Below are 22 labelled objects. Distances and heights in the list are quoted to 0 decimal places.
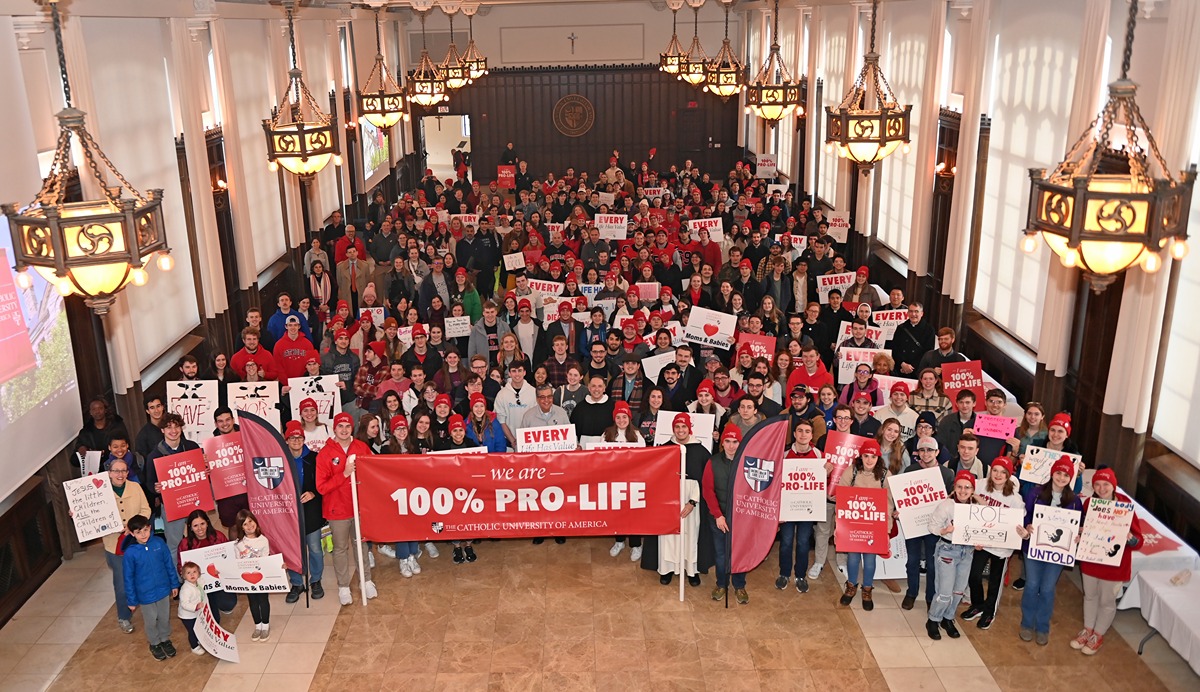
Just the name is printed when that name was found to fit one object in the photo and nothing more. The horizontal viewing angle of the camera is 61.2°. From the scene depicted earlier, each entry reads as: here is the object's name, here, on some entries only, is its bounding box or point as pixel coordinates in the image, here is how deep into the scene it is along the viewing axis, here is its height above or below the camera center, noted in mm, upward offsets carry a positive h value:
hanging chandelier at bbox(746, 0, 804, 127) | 17062 -423
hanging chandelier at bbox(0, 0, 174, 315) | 6070 -926
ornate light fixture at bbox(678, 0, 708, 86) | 22109 +72
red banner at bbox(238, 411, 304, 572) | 9047 -3496
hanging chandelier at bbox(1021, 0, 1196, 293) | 5961 -828
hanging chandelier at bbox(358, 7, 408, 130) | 19141 -549
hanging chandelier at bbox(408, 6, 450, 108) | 20984 -214
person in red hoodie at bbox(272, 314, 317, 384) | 12141 -3182
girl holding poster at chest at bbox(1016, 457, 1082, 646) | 8507 -4181
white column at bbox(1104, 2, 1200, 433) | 8609 -1974
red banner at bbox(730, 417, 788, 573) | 8938 -3665
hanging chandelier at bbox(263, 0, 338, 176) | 11312 -704
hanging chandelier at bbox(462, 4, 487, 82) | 24066 +244
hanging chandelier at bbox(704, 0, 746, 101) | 19547 -94
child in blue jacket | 8562 -4118
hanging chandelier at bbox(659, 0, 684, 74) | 22941 +266
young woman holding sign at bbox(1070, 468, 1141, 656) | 8289 -4193
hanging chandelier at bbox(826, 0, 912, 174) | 11188 -623
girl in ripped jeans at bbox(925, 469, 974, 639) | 8539 -4153
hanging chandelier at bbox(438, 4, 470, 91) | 22844 +107
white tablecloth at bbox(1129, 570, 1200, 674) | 7888 -4230
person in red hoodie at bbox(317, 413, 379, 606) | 9219 -3535
